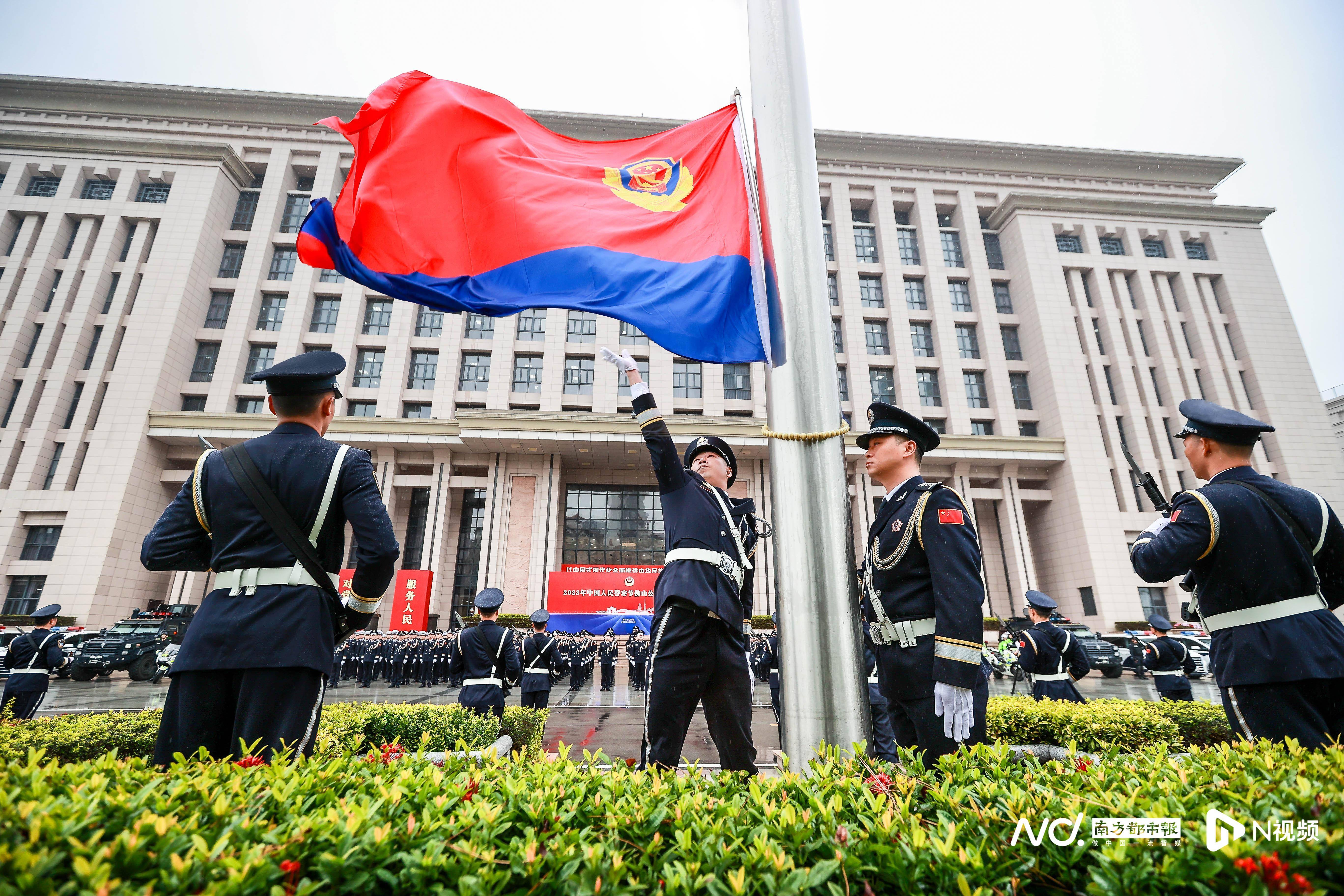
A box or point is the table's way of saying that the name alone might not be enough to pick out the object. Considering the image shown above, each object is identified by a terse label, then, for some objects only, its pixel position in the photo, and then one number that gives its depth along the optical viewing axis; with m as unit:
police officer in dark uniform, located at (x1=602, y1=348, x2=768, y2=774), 3.16
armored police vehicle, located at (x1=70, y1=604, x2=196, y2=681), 15.57
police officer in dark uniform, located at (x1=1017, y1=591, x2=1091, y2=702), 7.70
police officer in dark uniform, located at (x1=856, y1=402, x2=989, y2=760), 2.75
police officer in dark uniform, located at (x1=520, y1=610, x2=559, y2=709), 8.42
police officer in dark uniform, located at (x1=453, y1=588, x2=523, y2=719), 7.42
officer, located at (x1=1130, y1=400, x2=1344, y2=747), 2.70
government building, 26.42
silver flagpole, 2.58
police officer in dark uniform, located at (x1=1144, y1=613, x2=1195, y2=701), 8.40
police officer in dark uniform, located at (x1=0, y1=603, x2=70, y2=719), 8.45
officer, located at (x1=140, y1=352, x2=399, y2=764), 2.39
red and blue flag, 3.64
